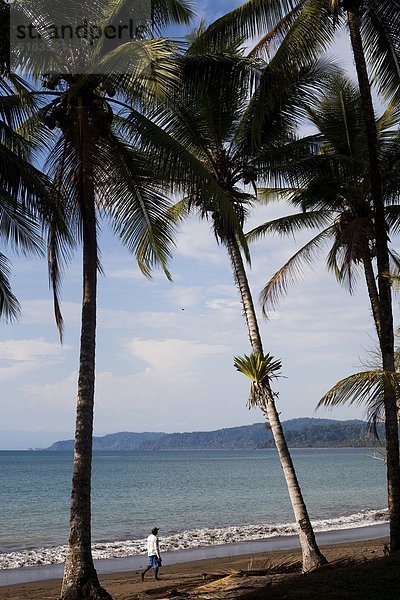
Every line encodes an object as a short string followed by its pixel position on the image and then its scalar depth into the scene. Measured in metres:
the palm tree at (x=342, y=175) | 15.33
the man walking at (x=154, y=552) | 15.90
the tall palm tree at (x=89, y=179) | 10.90
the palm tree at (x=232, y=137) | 11.62
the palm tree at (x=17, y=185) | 11.04
